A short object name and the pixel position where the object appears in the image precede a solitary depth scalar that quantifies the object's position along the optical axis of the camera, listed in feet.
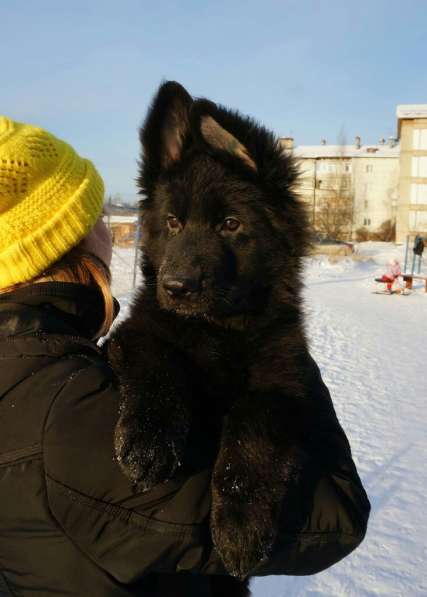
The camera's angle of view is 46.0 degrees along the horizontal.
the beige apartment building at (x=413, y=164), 152.87
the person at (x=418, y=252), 79.77
